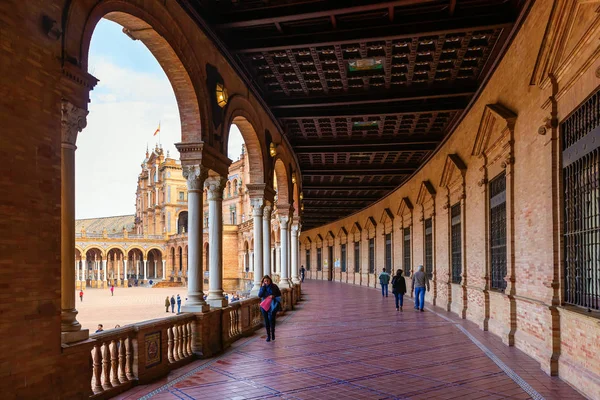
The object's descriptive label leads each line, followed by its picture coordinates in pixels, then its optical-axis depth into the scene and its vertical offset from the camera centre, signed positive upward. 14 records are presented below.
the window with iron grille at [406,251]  25.48 -1.17
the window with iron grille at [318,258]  51.94 -2.97
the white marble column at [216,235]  10.88 -0.13
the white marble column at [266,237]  16.42 -0.27
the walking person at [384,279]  22.94 -2.21
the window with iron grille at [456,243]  16.16 -0.53
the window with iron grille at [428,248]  20.88 -0.87
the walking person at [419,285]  17.20 -1.86
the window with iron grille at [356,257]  38.82 -2.15
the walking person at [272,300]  11.19 -1.48
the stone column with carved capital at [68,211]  5.97 +0.22
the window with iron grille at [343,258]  42.80 -2.43
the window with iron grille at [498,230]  11.38 -0.13
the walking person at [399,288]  17.25 -1.95
